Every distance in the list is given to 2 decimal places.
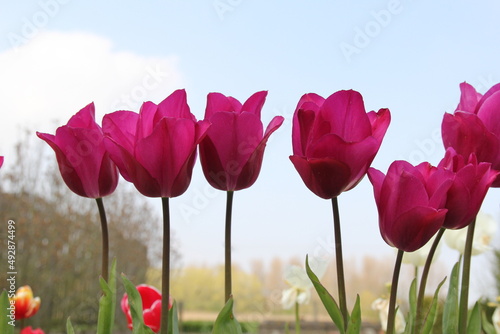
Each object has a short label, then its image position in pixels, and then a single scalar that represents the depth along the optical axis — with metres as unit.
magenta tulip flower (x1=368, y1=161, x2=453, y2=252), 0.64
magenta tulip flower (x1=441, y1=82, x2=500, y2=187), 0.70
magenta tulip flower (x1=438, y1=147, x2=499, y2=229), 0.65
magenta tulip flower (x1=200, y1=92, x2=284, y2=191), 0.66
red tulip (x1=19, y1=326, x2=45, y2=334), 1.21
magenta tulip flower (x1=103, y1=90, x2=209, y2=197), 0.65
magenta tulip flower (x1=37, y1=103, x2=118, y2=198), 0.68
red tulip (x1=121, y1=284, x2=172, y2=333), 0.89
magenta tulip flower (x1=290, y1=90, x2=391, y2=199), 0.64
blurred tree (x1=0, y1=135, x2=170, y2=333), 6.98
